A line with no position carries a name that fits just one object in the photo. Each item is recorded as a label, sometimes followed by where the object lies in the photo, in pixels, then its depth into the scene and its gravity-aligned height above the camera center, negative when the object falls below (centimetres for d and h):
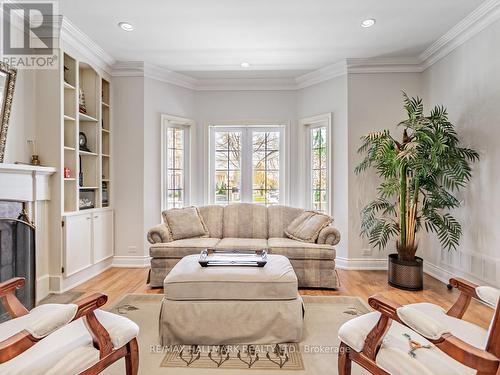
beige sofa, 338 -79
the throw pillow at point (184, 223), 378 -54
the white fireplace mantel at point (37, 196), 261 -13
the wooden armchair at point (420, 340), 109 -76
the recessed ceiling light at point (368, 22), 313 +177
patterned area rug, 189 -122
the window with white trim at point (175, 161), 457 +36
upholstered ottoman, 214 -95
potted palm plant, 312 +4
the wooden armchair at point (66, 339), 120 -78
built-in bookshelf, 346 +59
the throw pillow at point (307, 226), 361 -55
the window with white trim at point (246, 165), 500 +32
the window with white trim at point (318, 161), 447 +35
